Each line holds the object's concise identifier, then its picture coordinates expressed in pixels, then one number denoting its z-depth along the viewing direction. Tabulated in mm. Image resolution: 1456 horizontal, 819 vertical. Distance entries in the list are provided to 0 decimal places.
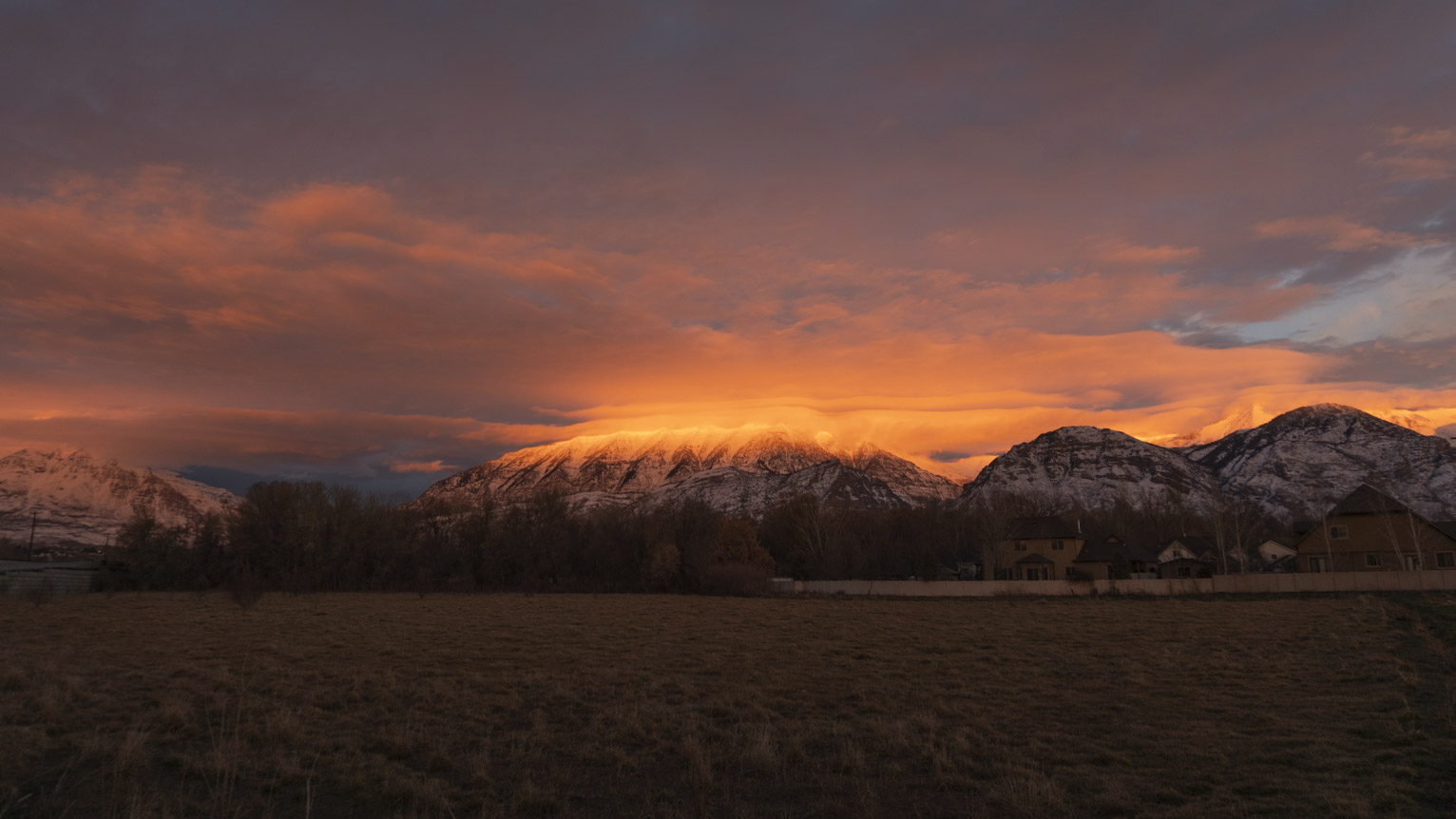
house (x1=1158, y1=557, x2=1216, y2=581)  84750
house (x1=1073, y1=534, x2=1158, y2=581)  78500
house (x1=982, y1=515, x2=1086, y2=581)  80500
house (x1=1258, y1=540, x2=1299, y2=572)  101562
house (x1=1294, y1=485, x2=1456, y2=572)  63125
